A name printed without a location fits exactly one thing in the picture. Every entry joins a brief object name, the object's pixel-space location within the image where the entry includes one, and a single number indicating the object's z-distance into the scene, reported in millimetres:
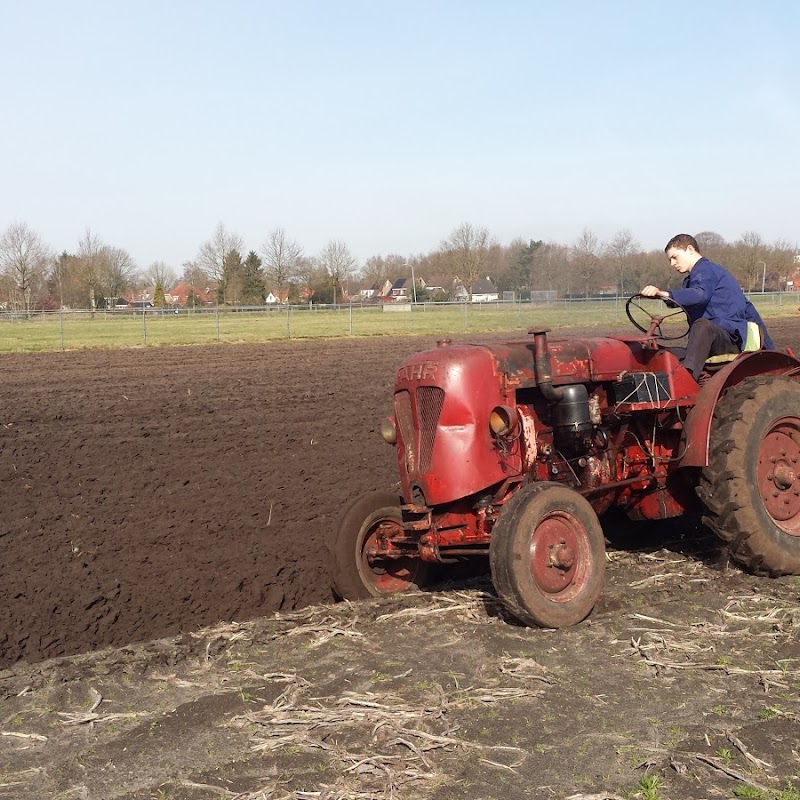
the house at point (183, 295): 74500
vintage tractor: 5277
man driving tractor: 6328
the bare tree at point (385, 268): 85000
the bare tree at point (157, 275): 76750
